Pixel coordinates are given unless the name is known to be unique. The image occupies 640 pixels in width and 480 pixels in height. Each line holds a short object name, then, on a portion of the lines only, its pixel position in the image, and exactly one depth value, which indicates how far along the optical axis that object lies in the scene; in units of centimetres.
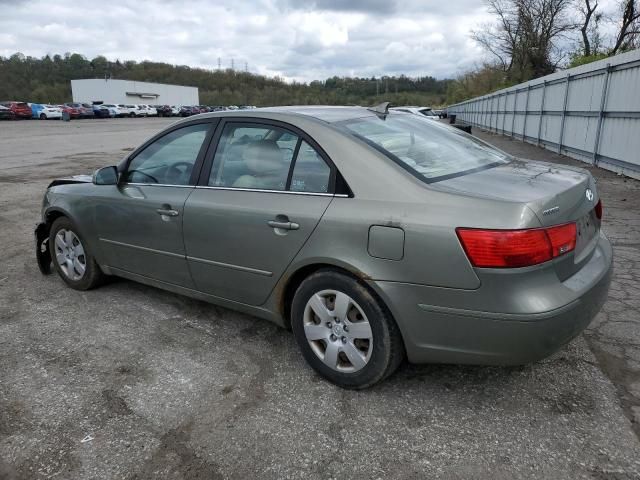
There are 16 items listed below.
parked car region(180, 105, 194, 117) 6898
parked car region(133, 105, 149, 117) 6290
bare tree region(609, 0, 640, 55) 3028
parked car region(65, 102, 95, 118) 5259
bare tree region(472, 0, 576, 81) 3812
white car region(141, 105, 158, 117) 6528
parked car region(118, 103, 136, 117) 6159
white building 8150
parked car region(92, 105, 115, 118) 5575
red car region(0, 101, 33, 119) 4608
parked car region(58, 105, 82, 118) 5006
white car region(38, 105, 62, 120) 4953
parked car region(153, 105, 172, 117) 6594
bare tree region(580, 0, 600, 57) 3498
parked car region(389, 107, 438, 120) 2107
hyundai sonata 238
